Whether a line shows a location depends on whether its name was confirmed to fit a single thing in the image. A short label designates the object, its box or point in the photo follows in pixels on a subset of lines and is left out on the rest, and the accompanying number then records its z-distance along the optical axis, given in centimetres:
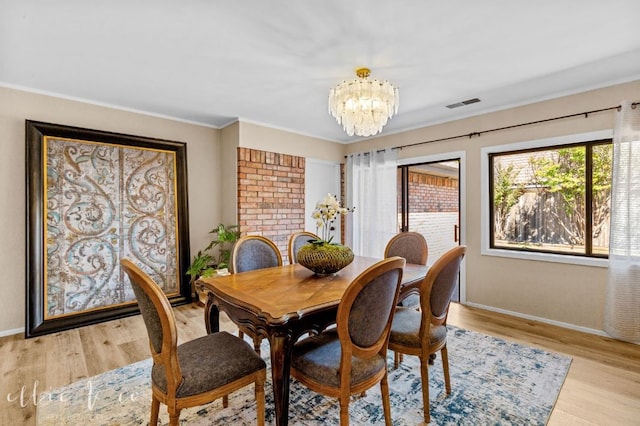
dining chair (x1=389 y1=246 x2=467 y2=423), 174
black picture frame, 291
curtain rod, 282
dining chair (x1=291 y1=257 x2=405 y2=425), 137
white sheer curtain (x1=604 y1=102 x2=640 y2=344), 266
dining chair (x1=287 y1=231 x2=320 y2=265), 290
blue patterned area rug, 178
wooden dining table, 145
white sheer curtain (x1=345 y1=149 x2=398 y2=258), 455
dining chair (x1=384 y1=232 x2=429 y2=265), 276
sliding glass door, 455
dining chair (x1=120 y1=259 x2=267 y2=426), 133
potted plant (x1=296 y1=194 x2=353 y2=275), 209
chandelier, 230
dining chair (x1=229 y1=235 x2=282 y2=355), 247
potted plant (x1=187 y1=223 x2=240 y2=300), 371
